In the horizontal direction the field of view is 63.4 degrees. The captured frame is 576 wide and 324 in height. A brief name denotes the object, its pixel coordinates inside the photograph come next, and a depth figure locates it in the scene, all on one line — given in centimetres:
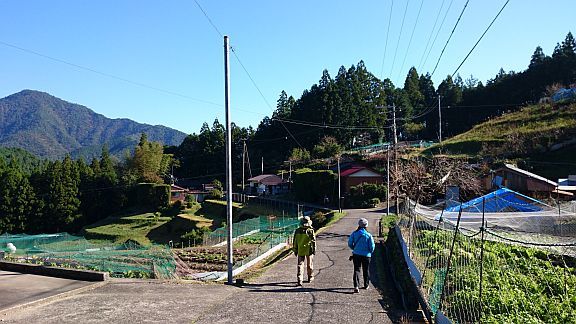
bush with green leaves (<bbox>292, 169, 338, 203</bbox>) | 4512
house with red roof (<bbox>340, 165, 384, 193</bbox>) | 4384
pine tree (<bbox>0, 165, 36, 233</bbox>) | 5600
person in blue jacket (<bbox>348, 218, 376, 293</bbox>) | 816
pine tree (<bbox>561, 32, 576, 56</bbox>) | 6469
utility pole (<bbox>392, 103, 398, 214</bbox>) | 2927
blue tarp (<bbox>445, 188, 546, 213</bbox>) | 1656
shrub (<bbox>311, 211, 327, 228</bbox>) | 3328
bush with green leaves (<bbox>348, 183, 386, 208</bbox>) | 4050
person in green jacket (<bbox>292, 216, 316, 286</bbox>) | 869
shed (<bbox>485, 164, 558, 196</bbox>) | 2355
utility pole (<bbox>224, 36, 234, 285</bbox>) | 1005
